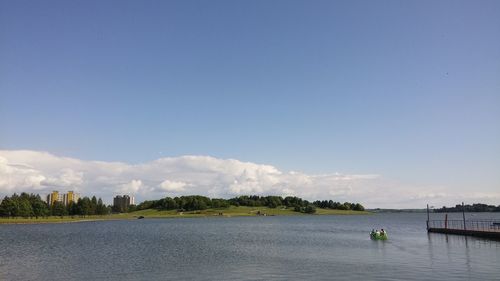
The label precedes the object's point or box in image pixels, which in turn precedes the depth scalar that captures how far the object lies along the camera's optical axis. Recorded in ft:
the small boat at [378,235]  289.64
